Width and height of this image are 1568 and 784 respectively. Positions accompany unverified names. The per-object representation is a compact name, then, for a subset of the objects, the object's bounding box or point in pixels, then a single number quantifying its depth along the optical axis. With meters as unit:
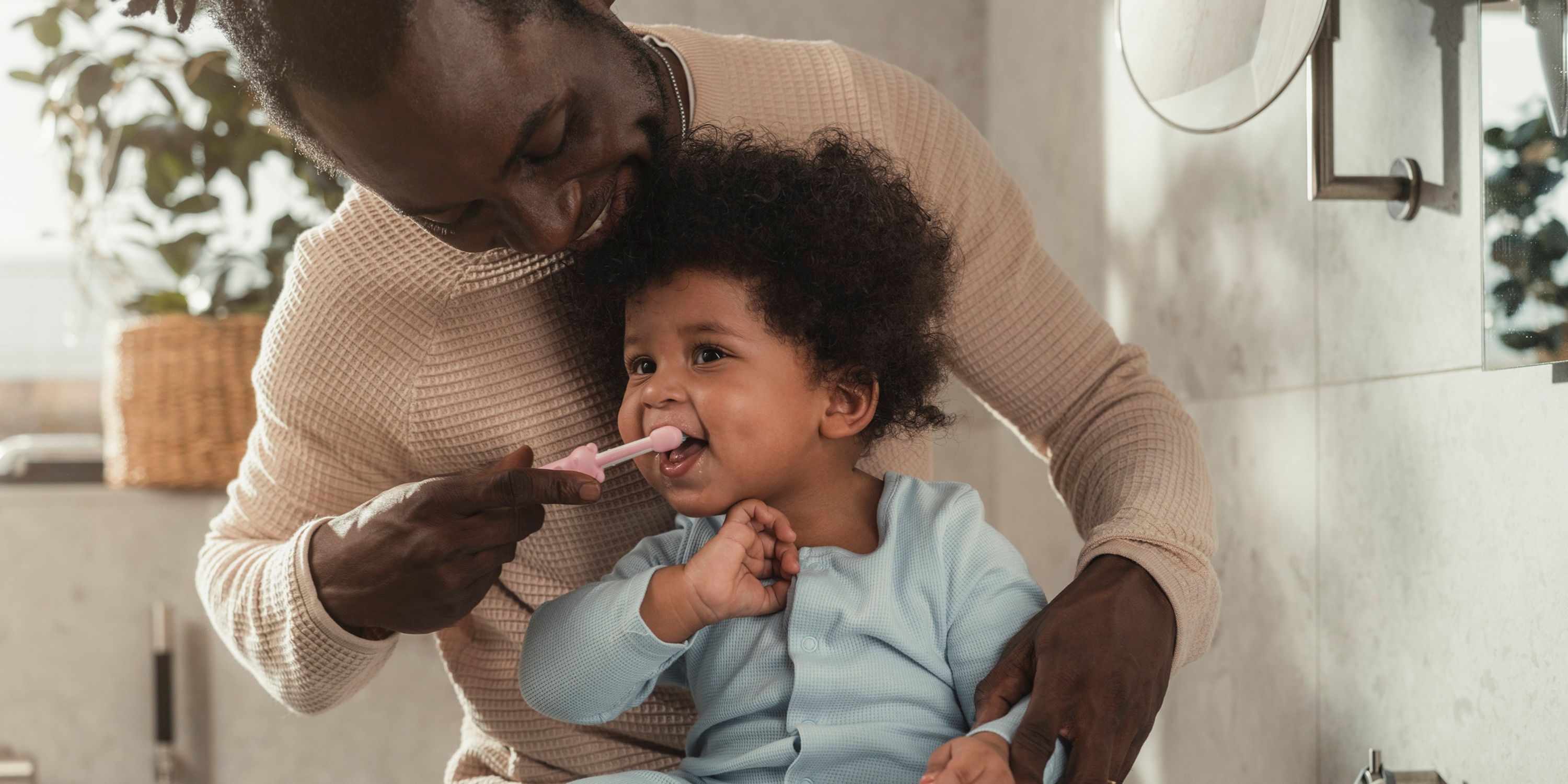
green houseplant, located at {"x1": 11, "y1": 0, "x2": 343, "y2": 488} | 1.96
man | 0.76
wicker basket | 1.94
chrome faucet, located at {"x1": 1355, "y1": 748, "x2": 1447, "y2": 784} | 0.92
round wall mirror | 0.93
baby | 0.87
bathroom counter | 2.08
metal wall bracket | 0.95
